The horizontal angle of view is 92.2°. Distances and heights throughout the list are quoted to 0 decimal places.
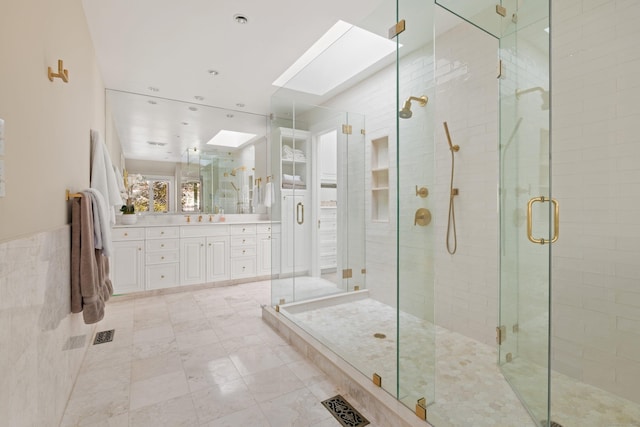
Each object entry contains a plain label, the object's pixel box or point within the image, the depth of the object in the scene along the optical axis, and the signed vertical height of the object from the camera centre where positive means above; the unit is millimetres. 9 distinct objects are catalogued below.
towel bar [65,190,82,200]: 1923 +97
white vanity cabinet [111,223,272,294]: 3689 -577
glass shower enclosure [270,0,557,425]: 1611 +37
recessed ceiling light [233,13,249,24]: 2398 +1529
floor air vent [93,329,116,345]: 2559 -1086
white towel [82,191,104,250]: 2047 -64
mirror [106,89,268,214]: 4125 +908
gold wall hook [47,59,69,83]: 1531 +702
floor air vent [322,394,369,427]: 1584 -1084
